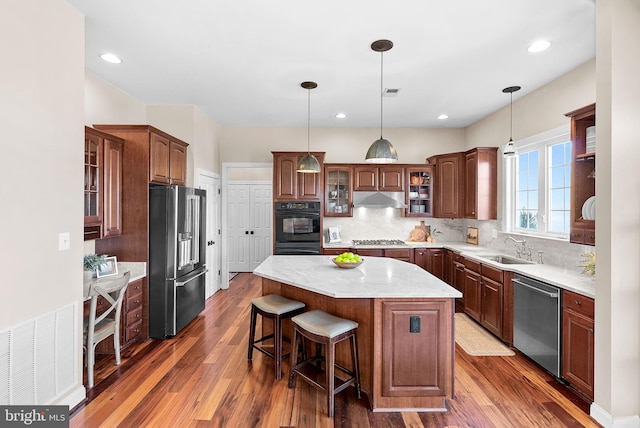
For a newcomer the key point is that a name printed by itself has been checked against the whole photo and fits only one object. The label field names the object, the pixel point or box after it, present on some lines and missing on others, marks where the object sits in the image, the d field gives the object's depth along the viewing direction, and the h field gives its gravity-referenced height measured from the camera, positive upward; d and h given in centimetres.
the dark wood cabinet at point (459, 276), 439 -89
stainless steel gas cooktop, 527 -48
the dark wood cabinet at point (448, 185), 507 +45
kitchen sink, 381 -57
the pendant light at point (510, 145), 351 +75
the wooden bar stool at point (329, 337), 219 -89
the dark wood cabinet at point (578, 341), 230 -97
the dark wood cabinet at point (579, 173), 269 +35
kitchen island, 226 -94
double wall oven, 506 -20
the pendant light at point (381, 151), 283 +56
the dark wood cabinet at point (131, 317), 313 -109
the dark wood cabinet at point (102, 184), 291 +28
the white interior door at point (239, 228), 712 -33
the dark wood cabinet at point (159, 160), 347 +61
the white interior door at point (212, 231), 506 -30
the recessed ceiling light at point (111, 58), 301 +149
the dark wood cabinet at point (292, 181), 511 +52
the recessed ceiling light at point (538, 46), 271 +145
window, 350 +34
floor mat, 323 -139
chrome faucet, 389 -43
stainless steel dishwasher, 265 -97
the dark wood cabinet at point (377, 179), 537 +58
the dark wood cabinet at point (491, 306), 341 -104
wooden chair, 255 -93
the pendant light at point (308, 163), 373 +59
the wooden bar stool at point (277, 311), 266 -83
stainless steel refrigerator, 350 -51
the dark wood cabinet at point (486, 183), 465 +44
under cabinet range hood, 530 +23
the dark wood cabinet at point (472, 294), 387 -103
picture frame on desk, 304 -53
